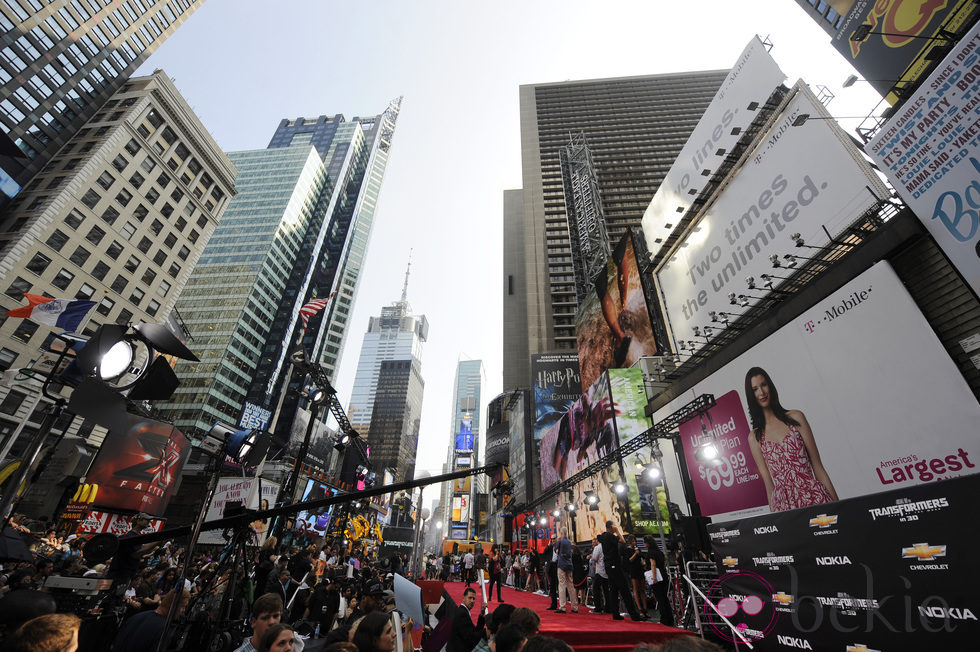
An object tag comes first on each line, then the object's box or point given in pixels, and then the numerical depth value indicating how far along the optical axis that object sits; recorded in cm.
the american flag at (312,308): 1992
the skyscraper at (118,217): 3519
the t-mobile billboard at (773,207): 1196
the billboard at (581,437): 2353
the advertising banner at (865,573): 358
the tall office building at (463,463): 9406
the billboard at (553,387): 4381
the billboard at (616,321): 2469
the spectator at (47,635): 206
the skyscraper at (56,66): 4100
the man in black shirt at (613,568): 905
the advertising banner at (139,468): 1909
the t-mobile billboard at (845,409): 827
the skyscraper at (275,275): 6719
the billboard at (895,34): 1355
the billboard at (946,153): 802
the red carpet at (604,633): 689
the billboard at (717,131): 1709
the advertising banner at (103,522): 1936
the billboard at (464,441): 9969
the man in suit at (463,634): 466
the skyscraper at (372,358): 17655
